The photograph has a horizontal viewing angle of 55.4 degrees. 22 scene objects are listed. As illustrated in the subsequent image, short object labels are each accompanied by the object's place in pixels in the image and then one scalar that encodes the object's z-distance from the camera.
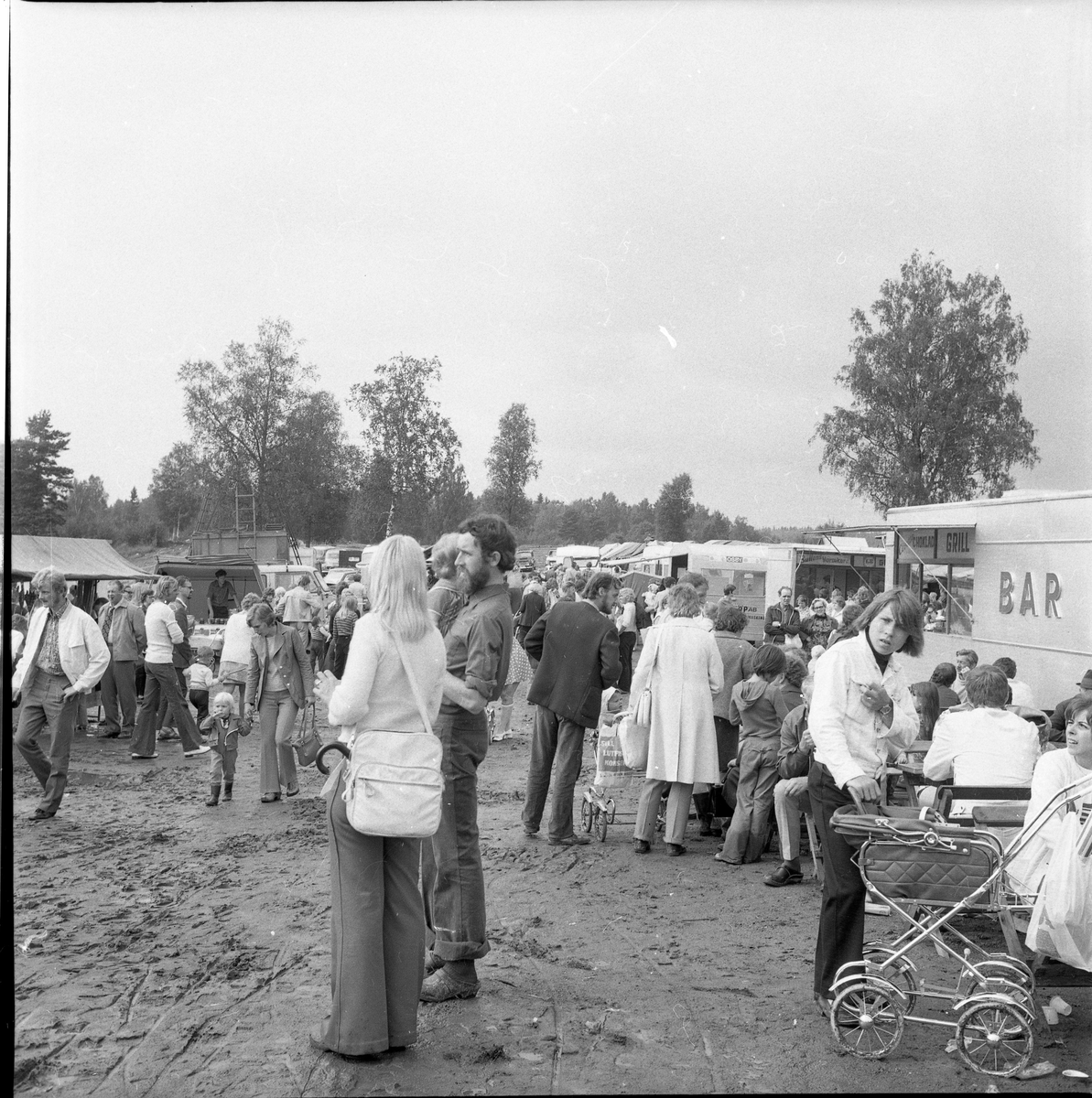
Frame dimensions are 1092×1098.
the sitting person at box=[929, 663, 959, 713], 8.55
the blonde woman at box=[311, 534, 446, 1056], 3.72
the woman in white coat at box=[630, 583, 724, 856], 7.26
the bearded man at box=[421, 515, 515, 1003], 4.41
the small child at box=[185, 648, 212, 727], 11.47
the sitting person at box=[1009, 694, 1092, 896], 4.37
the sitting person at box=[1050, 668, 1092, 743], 7.37
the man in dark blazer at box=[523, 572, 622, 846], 7.39
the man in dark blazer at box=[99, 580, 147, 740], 12.02
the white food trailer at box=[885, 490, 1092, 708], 11.27
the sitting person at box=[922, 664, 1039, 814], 5.69
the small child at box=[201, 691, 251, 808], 8.50
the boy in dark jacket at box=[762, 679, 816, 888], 6.48
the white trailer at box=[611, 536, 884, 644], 25.17
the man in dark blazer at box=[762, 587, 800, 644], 13.45
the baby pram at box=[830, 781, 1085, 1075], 3.83
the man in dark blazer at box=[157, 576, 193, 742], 11.91
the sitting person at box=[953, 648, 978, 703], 8.85
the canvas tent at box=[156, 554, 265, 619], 24.83
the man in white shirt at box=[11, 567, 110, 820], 7.63
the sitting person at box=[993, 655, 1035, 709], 8.20
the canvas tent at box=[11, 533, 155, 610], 16.97
